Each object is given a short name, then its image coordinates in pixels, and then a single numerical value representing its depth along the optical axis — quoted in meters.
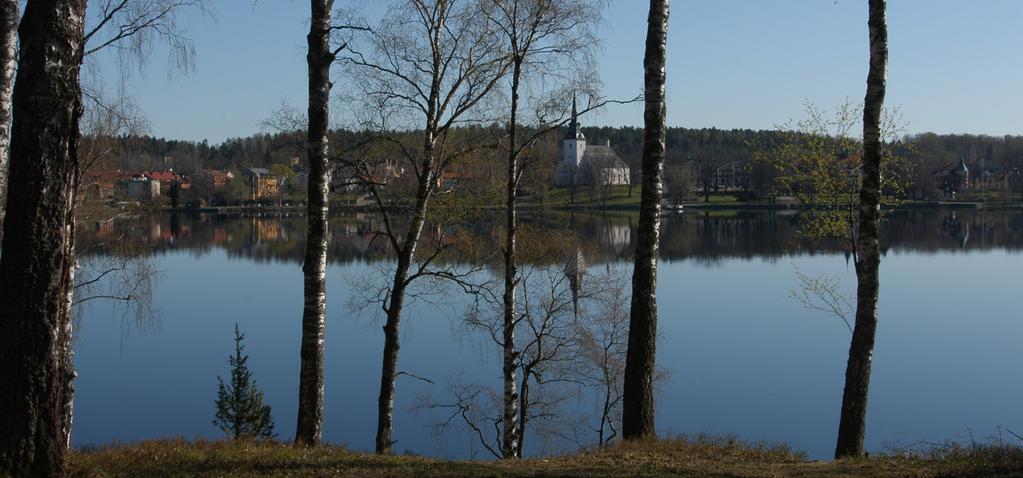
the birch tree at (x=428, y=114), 13.23
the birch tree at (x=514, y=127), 13.02
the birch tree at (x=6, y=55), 7.55
